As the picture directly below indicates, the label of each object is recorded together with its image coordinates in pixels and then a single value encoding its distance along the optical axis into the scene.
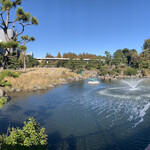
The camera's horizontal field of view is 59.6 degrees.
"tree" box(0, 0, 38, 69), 6.45
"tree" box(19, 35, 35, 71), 10.37
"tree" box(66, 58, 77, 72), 64.90
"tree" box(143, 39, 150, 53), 83.76
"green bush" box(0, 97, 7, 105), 5.88
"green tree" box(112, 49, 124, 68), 74.69
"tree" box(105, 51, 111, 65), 77.56
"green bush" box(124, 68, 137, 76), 64.31
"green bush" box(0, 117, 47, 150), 5.86
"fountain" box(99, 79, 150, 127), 15.32
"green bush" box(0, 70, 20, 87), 6.49
